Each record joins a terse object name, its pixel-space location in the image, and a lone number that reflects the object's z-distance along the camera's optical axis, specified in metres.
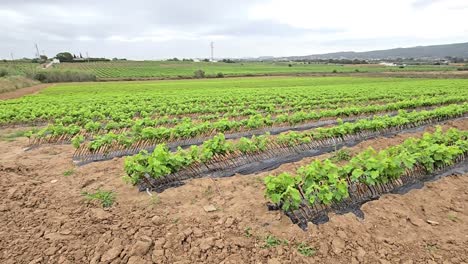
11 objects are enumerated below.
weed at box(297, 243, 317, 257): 3.97
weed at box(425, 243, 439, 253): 4.07
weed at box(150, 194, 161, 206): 5.41
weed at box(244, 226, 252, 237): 4.38
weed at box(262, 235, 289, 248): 4.12
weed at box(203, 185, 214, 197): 5.79
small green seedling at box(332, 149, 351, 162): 7.74
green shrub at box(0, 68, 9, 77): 45.66
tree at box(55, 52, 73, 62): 105.81
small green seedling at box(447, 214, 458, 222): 4.81
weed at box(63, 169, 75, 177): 7.07
